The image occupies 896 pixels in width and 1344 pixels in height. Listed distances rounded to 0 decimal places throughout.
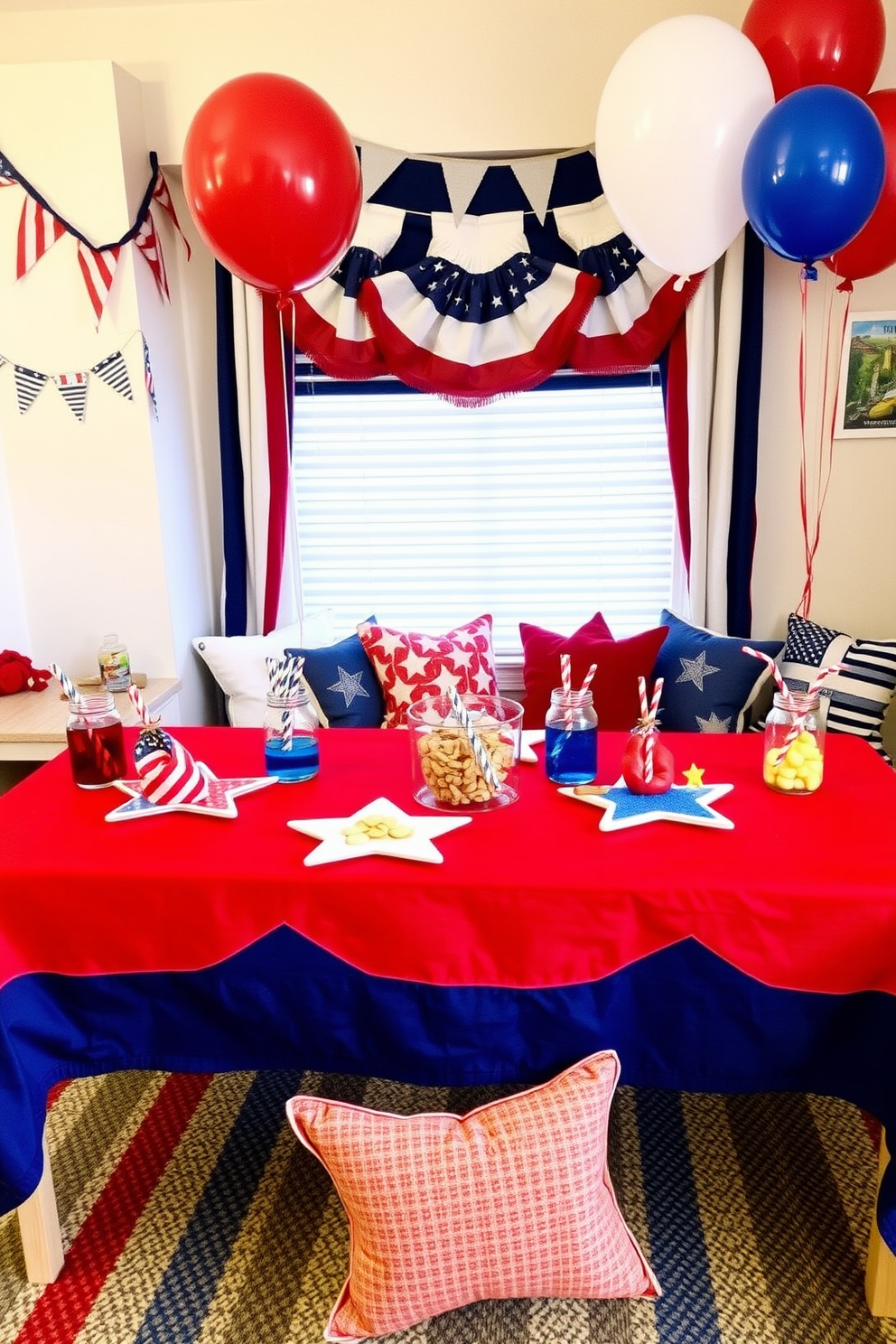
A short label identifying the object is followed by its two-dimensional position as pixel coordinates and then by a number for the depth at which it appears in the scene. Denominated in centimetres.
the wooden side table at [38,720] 234
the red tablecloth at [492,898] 130
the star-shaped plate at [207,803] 153
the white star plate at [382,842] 137
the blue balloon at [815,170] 164
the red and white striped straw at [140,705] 154
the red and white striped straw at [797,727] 156
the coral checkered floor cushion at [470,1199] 132
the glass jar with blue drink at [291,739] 164
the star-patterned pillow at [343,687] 259
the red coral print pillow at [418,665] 264
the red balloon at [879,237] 199
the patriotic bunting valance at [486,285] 263
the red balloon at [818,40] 190
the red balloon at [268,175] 177
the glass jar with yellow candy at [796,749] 157
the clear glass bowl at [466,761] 153
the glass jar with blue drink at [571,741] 160
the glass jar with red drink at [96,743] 162
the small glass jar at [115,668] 265
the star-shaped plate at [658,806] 145
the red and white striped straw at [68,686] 152
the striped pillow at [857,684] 255
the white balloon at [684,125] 175
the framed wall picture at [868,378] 266
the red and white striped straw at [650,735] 154
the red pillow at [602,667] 257
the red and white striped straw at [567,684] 156
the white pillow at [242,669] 281
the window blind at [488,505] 295
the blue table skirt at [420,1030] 134
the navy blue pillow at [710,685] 254
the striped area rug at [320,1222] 140
